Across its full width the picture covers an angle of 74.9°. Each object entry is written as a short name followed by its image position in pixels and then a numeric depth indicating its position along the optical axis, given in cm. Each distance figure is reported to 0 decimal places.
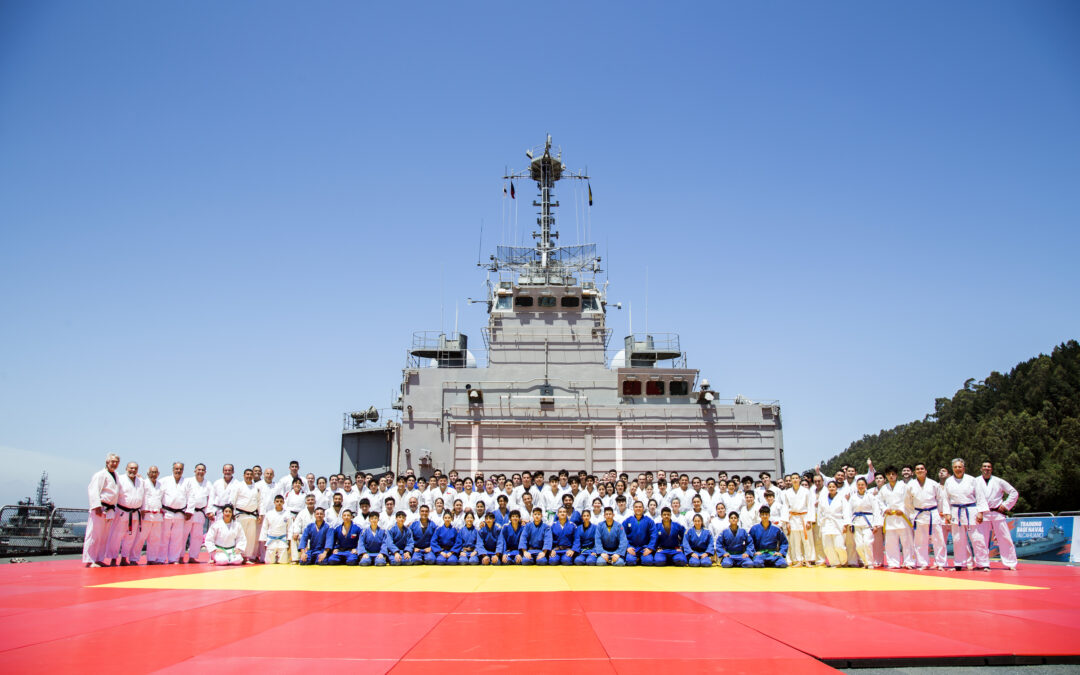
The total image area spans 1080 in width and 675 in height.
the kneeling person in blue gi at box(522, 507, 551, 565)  1180
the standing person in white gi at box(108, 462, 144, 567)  1138
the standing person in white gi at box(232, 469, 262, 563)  1277
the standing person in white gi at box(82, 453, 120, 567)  1098
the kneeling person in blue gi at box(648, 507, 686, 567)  1168
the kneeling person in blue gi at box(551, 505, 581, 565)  1176
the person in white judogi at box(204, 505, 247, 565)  1233
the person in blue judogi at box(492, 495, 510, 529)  1263
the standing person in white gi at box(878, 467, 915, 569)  1184
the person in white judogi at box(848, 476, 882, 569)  1206
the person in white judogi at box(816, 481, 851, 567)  1216
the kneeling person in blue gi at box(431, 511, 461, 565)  1199
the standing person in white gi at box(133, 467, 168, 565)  1170
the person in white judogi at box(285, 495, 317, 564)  1274
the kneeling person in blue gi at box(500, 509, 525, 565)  1188
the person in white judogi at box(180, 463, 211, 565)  1234
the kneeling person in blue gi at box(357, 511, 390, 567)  1177
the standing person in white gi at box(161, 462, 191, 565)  1210
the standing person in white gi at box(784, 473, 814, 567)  1253
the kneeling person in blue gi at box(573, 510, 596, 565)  1174
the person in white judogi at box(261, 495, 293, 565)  1259
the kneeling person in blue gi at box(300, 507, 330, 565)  1198
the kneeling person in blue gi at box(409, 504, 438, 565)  1198
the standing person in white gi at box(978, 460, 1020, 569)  1134
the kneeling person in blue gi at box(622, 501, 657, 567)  1170
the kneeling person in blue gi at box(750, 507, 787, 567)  1141
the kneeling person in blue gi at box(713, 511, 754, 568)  1135
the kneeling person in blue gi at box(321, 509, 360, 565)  1180
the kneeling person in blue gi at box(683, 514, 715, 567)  1160
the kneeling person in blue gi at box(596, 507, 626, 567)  1170
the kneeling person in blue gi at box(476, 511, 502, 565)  1193
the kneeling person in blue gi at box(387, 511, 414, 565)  1180
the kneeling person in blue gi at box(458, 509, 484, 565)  1188
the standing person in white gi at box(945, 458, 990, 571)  1137
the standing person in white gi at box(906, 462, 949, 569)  1169
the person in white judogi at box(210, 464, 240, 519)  1267
